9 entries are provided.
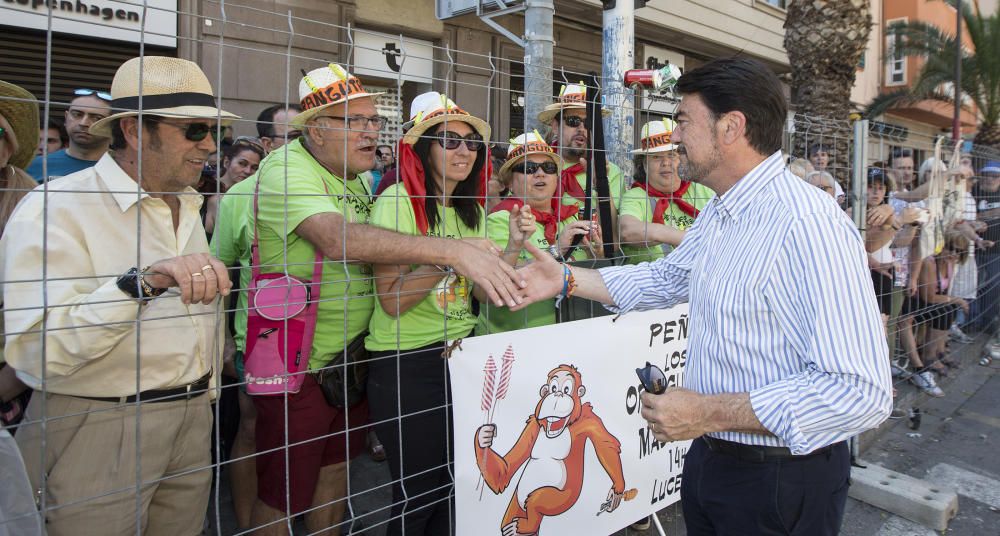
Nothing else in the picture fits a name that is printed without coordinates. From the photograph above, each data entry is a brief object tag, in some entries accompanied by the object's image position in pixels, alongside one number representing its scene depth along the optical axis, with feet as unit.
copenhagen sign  20.65
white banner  7.42
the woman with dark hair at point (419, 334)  7.77
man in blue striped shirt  5.06
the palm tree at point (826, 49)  21.91
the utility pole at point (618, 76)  12.25
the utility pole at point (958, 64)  50.86
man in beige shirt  5.48
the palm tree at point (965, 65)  62.08
